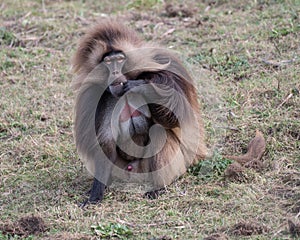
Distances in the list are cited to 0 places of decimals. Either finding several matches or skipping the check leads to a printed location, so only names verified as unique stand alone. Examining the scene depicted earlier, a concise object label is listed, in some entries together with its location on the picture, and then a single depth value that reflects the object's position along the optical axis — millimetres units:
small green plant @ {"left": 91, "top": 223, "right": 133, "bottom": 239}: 9961
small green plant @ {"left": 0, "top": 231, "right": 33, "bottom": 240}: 10000
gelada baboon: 11437
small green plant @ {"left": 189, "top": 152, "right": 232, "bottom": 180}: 12039
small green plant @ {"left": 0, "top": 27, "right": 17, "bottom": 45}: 18516
